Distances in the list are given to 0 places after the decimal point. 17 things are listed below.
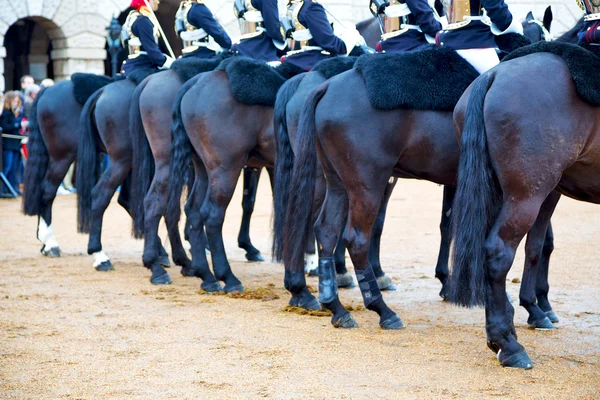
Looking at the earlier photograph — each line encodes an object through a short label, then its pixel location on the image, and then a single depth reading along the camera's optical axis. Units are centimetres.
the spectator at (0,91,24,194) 3403
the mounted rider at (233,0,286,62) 1634
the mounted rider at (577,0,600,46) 1009
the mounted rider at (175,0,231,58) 1784
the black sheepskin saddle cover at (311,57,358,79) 1375
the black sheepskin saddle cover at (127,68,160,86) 1850
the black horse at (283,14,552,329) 1176
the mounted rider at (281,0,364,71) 1477
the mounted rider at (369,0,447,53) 1323
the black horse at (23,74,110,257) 1992
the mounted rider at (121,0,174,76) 1898
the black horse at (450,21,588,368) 957
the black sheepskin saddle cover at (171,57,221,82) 1695
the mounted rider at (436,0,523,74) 1179
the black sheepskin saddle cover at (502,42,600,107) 952
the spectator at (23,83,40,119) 3331
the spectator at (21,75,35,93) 3416
